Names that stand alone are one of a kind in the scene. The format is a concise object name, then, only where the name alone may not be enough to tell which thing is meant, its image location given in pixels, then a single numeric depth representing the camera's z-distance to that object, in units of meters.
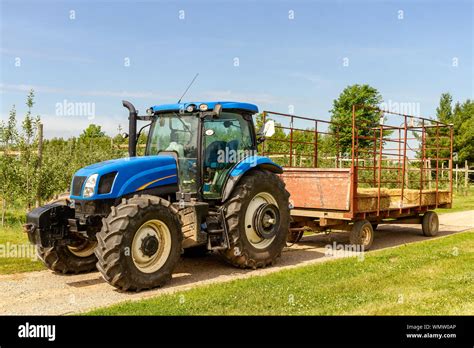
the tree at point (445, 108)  46.88
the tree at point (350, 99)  45.59
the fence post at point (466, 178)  28.12
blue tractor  6.36
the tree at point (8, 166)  12.29
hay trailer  9.49
